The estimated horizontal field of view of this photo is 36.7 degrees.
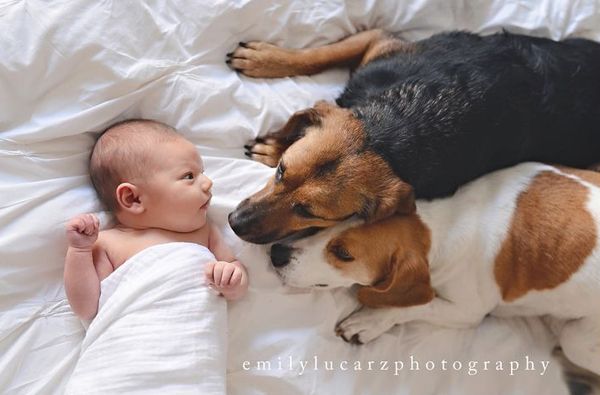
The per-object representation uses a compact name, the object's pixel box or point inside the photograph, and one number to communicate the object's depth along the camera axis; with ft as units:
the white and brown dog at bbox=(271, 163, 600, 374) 2.90
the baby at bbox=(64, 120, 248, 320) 2.86
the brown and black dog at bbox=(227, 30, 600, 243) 2.85
